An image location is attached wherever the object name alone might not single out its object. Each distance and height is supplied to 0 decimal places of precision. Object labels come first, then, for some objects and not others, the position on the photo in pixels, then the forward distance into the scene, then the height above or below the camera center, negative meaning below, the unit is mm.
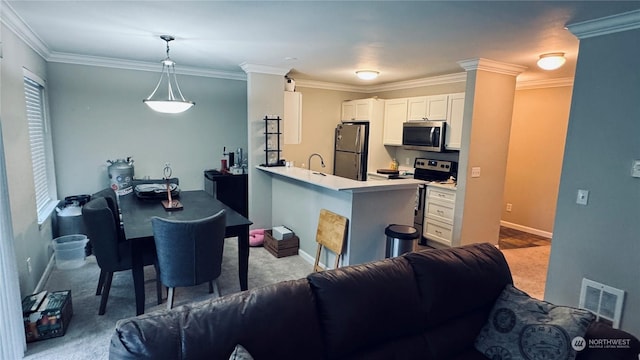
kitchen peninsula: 3332 -699
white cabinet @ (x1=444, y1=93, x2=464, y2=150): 4566 +329
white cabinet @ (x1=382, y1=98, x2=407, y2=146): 5492 +388
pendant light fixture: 4863 +785
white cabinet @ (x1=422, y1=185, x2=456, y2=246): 4465 -976
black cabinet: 4996 -782
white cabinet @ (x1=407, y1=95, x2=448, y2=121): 4812 +543
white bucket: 3824 -1381
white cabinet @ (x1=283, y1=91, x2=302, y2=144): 5012 +341
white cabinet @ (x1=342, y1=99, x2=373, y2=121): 5805 +572
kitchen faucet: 6287 -359
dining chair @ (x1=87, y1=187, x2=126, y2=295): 3077 -805
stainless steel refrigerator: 5781 -160
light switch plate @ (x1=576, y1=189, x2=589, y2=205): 2717 -392
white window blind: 3645 -177
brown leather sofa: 1283 -780
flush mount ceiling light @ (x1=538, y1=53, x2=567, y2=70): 3551 +937
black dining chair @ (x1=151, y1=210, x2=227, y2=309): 2480 -872
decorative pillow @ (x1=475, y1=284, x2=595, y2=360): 1590 -910
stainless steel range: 4902 -468
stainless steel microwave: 4809 +128
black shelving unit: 4875 -50
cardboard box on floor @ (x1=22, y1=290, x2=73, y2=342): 2484 -1398
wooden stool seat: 3365 -975
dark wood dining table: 2619 -754
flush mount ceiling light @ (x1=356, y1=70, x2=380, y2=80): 4863 +995
